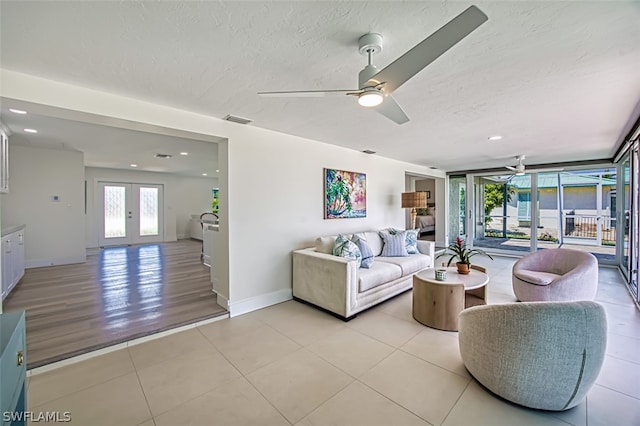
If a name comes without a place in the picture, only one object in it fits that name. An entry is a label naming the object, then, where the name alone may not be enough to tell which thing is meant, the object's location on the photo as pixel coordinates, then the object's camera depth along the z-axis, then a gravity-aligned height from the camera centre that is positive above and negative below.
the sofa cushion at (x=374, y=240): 4.60 -0.49
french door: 8.23 -0.02
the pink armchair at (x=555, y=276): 3.19 -0.84
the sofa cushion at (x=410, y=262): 4.13 -0.80
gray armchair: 1.69 -0.91
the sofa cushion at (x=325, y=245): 3.92 -0.48
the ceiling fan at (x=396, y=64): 1.21 +0.81
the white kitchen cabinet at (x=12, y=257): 3.67 -0.66
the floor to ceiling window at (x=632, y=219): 3.91 -0.13
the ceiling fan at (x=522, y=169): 5.71 +1.03
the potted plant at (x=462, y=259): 3.50 -0.61
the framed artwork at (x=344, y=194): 4.52 +0.32
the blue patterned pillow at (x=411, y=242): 4.82 -0.55
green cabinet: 0.98 -0.63
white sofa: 3.21 -0.88
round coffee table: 2.99 -0.97
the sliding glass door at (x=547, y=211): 6.21 +0.01
